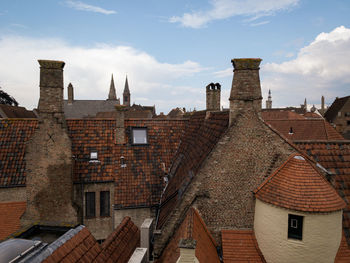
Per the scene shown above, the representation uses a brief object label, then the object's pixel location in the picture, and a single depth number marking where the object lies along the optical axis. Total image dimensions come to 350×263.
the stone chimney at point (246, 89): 9.03
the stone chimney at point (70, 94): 73.51
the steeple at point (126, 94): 118.14
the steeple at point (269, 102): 96.69
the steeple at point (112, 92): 104.81
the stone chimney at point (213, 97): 15.66
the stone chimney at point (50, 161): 11.84
